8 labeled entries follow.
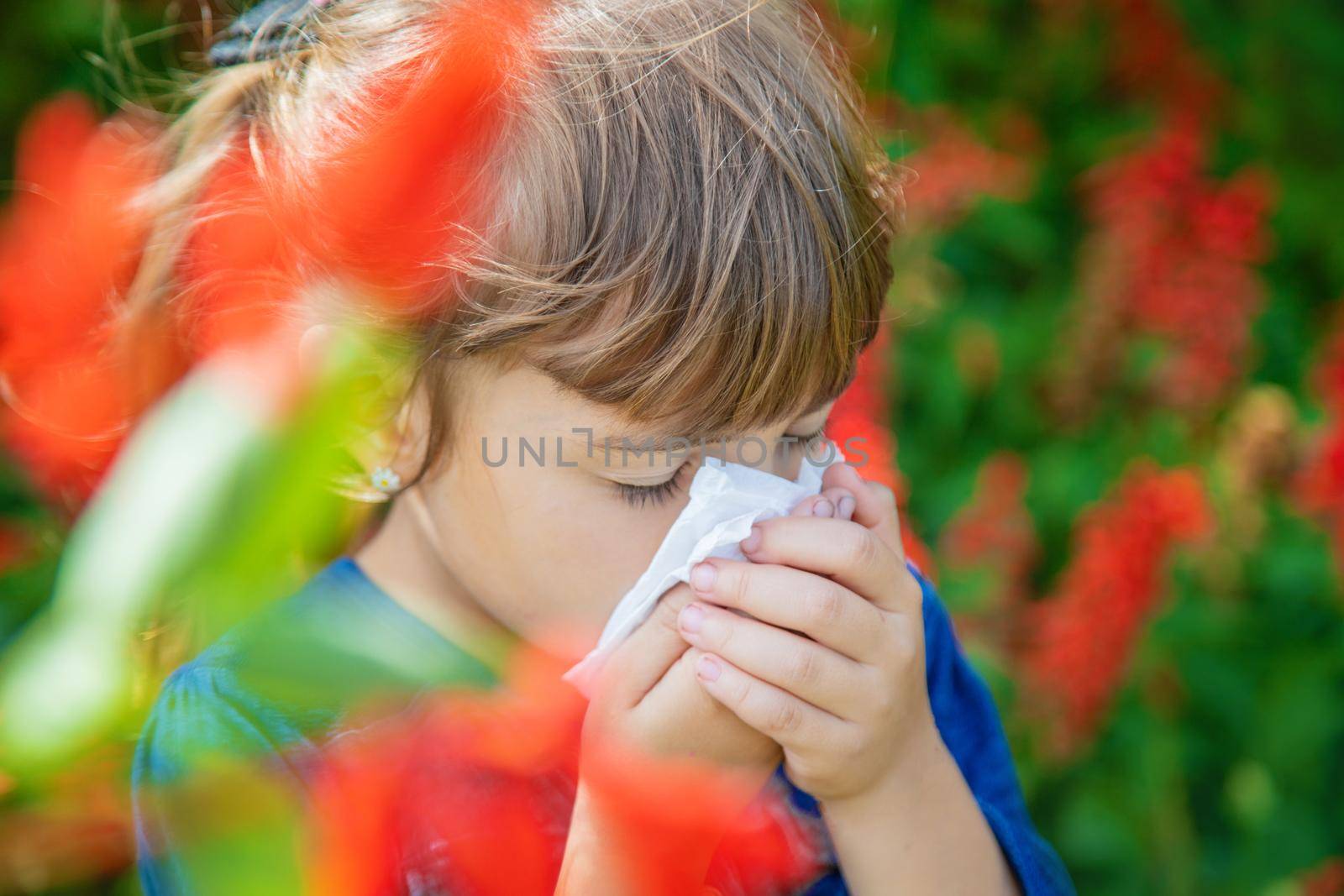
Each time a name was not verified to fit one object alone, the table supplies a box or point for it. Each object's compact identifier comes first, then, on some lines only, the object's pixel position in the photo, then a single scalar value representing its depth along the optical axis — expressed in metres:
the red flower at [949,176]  1.32
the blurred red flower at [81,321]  1.08
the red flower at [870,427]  1.16
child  0.96
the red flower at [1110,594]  1.21
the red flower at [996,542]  1.27
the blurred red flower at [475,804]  0.97
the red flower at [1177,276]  1.27
